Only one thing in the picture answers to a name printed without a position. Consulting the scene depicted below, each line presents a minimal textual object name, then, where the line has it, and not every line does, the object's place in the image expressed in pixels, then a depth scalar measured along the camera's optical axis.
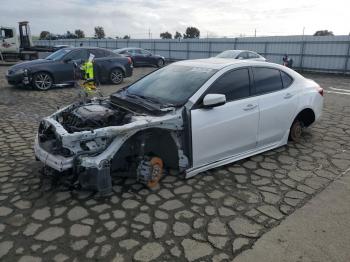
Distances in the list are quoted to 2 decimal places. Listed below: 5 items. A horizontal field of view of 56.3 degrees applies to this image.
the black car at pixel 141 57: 22.31
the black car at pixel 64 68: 11.31
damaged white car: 3.68
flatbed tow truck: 22.33
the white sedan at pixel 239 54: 16.17
